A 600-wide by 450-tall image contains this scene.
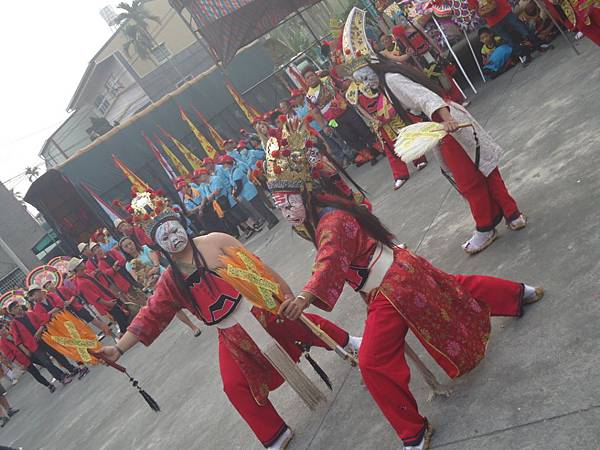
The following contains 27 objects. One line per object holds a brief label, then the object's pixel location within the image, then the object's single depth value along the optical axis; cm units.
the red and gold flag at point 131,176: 1586
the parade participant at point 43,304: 1131
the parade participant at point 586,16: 552
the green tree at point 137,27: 4084
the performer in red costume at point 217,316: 382
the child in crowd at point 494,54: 989
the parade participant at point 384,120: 785
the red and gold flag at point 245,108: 1469
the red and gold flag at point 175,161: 1648
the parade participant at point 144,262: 1010
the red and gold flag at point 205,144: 1612
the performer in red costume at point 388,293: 290
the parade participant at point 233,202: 1235
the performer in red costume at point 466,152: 431
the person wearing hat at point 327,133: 1133
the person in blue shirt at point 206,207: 1263
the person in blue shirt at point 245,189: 1218
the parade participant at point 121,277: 1219
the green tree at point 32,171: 4524
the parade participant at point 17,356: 1131
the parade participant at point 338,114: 1091
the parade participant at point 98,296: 1151
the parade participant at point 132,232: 1082
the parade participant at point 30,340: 1128
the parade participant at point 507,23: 929
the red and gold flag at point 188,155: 1622
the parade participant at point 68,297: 1189
